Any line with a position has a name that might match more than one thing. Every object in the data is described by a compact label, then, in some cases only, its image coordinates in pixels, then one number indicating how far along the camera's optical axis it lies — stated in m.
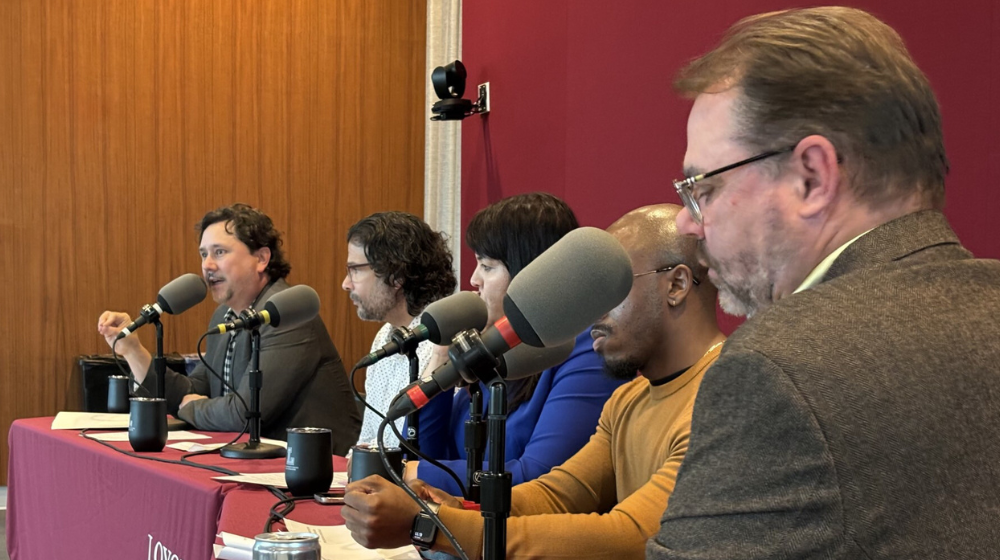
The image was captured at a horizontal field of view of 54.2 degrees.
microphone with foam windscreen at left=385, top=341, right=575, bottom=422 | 1.11
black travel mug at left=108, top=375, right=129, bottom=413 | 3.16
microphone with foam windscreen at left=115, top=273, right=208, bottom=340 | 2.80
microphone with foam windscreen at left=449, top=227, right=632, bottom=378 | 1.09
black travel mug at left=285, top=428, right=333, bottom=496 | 1.86
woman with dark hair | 1.88
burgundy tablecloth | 1.92
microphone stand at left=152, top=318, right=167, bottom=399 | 2.78
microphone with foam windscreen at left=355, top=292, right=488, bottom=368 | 1.44
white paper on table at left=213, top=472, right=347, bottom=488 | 2.00
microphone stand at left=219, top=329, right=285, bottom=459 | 2.37
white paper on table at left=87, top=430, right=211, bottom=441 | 2.68
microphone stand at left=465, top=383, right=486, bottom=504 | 1.27
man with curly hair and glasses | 2.98
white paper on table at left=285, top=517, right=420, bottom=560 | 1.49
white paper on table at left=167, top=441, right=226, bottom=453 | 2.50
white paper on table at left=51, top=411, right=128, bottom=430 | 2.88
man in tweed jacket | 0.74
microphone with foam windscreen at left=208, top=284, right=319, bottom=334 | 2.34
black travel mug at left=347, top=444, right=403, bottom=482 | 1.67
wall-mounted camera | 4.82
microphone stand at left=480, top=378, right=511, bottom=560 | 1.10
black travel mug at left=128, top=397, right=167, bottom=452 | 2.41
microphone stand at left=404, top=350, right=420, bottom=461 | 1.73
